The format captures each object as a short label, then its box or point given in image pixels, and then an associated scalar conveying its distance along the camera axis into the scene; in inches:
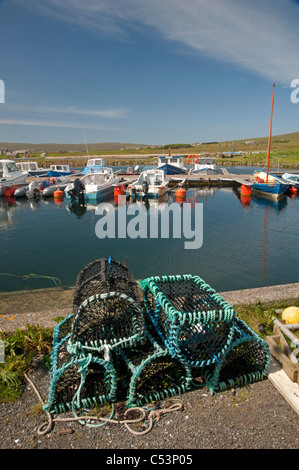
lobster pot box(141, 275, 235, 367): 150.6
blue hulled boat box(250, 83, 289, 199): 1056.2
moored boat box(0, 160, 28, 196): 1123.9
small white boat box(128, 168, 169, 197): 1063.0
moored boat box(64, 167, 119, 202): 1042.1
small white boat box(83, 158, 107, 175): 1273.4
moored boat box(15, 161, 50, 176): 1492.4
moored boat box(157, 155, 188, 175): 1517.0
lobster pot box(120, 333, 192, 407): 149.9
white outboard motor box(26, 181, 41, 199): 1121.9
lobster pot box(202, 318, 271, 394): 158.6
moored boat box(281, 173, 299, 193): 1182.3
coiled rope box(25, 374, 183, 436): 135.6
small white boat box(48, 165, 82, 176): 1441.9
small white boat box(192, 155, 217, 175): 1507.1
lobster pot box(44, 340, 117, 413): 145.6
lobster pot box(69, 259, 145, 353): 148.6
